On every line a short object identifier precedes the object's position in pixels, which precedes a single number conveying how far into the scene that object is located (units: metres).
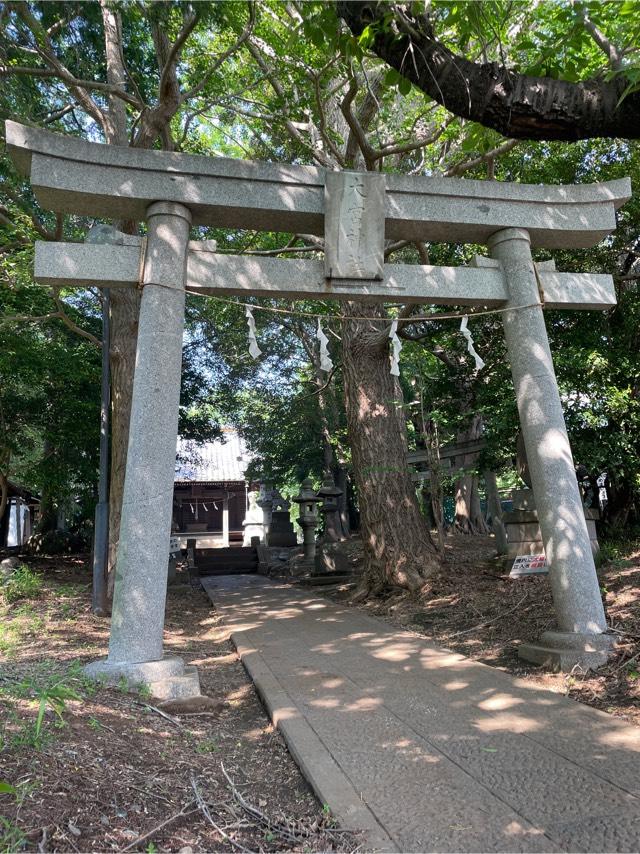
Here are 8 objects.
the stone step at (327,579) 13.81
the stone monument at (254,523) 21.62
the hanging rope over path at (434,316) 5.35
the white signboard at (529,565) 6.61
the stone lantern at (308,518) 17.62
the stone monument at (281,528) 21.77
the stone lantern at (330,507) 17.23
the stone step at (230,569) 18.98
